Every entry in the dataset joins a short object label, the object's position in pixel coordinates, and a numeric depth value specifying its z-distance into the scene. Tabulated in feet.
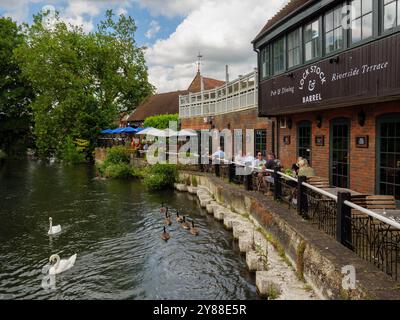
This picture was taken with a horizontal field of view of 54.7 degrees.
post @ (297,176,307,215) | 28.84
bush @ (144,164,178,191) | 70.03
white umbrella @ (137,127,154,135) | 92.03
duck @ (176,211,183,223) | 45.26
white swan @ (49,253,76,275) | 29.38
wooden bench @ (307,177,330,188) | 33.46
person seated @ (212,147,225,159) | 60.62
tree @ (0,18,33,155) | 139.03
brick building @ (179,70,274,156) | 56.29
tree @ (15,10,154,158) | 124.88
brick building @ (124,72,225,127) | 137.18
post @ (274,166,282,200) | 35.42
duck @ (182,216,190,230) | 42.52
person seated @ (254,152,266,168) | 44.50
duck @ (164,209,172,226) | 45.03
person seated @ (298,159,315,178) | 35.24
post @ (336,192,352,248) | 21.57
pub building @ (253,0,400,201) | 29.19
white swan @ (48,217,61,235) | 41.19
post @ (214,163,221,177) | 59.26
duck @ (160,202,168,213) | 52.16
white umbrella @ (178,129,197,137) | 80.89
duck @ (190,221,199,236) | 40.32
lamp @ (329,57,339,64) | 34.26
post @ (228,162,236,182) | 51.02
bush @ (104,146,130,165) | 94.07
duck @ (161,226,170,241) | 38.91
